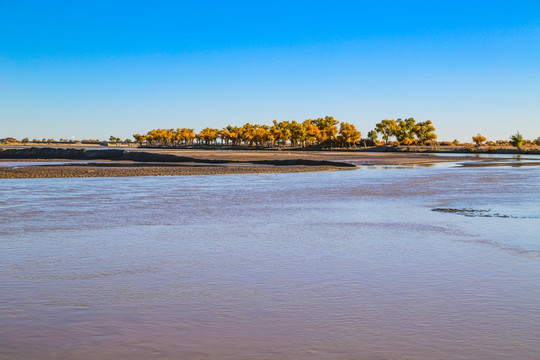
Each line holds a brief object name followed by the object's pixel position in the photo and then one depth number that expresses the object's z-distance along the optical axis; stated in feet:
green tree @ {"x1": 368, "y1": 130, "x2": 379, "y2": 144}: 547.29
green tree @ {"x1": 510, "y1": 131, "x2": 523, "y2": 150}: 418.82
